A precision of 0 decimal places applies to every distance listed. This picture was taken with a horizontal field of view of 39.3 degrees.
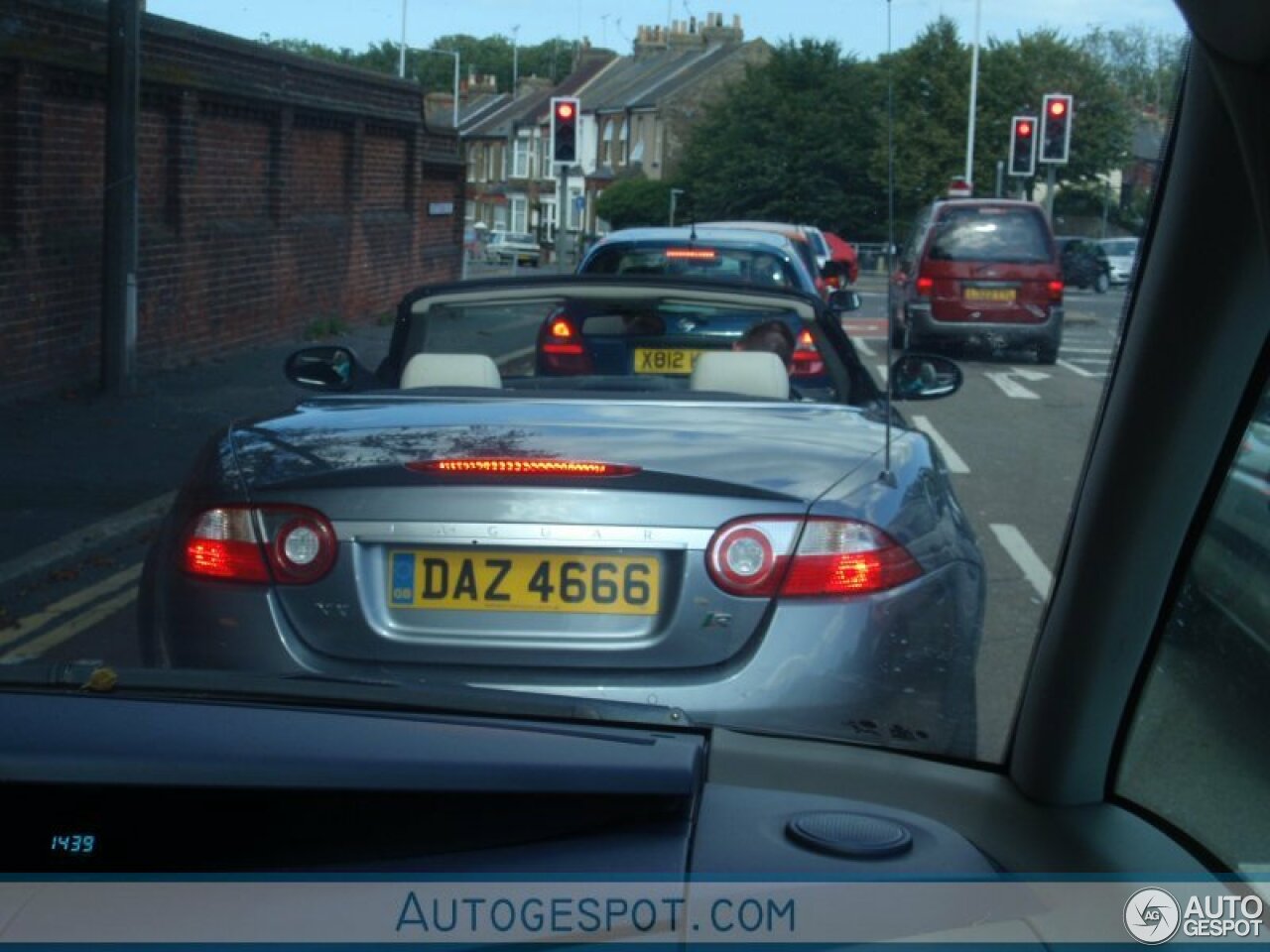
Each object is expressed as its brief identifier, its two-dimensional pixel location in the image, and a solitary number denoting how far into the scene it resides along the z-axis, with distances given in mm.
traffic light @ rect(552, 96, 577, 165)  23266
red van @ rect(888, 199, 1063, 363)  18016
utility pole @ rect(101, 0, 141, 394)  14156
